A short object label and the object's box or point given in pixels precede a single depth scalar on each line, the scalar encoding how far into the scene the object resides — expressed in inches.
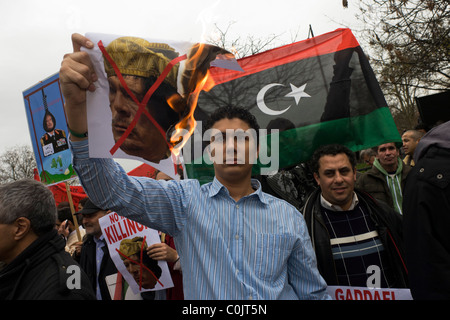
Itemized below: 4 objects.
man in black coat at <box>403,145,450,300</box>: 60.2
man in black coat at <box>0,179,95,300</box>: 70.8
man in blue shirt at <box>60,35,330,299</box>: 61.7
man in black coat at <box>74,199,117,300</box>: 121.9
